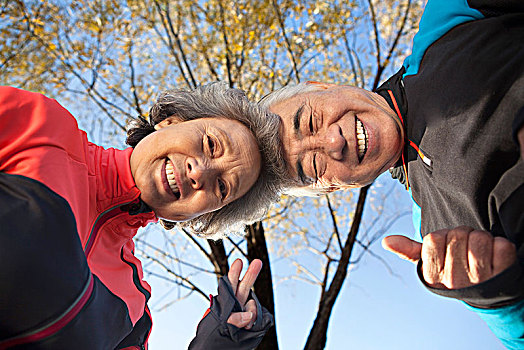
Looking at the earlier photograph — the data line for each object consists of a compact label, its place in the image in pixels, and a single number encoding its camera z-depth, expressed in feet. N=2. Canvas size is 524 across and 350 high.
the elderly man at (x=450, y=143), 0.91
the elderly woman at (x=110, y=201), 0.95
